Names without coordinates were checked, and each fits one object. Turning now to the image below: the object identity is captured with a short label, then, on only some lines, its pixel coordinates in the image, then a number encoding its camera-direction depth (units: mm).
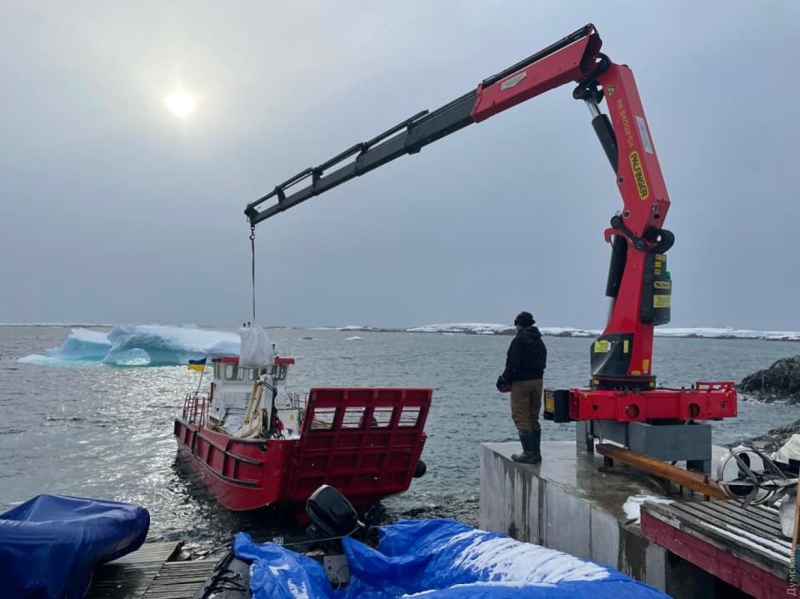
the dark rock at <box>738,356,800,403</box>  35812
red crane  6090
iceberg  52094
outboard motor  5266
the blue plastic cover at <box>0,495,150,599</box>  4633
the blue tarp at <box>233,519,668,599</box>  3070
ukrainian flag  17509
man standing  6699
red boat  9461
